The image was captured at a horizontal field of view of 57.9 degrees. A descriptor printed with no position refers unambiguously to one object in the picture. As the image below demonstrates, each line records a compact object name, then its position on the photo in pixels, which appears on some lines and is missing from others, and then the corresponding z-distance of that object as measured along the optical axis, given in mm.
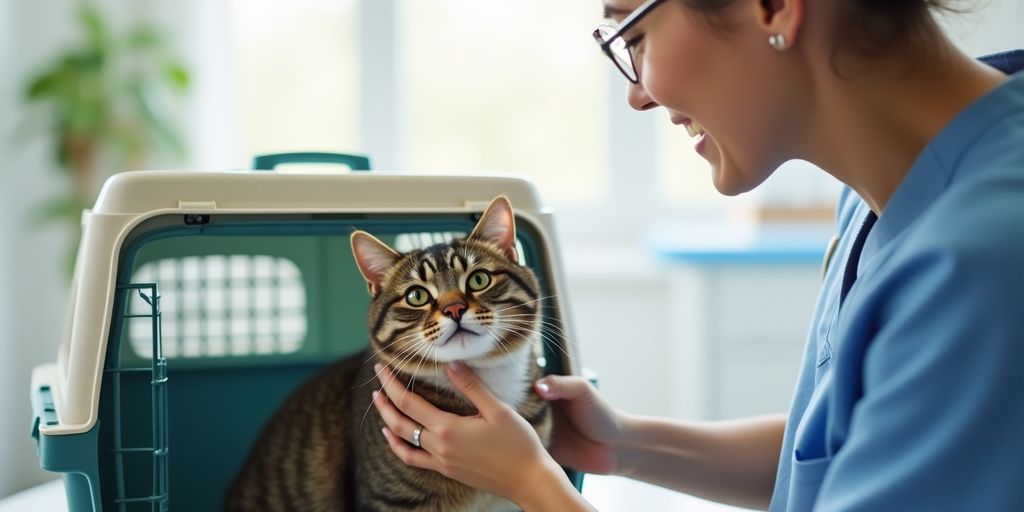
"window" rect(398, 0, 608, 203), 3006
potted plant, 2436
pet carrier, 894
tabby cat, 916
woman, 571
